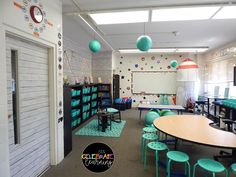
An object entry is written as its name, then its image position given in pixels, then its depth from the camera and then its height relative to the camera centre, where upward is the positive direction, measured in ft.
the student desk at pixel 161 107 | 18.03 -2.86
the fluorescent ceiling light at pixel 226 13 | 9.02 +4.36
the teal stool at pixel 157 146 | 7.67 -3.19
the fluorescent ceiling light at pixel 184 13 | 9.04 +4.29
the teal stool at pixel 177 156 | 6.57 -3.19
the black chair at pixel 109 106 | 17.49 -3.26
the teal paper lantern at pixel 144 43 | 9.54 +2.47
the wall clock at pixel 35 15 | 6.42 +2.97
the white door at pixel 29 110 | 6.45 -1.33
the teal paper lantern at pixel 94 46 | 11.18 +2.63
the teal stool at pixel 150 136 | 8.97 -3.15
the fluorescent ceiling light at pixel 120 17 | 9.61 +4.27
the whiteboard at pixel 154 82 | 26.48 +0.14
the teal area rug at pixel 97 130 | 14.04 -4.61
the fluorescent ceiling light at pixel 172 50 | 20.25 +4.49
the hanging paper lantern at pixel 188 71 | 16.31 +1.33
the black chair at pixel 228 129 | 8.39 -2.48
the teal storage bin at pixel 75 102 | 15.59 -2.07
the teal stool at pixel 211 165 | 5.82 -3.20
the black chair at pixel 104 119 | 14.79 -3.49
